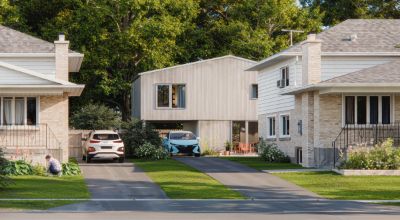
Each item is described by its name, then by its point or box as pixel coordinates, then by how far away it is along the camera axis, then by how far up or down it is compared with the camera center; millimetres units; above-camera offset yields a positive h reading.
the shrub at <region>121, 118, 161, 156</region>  48312 -623
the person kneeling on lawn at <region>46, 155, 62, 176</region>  35094 -1619
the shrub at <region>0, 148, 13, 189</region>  29375 -1671
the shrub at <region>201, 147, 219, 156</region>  55750 -1692
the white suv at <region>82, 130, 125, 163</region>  43594 -1142
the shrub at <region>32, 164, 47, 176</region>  36094 -1848
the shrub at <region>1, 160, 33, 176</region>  35375 -1729
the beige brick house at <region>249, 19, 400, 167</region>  38031 +1458
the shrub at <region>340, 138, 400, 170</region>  35188 -1291
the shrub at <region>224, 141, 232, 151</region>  56781 -1282
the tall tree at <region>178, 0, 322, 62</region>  63594 +6875
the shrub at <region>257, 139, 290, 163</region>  44469 -1465
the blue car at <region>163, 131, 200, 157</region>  51781 -1173
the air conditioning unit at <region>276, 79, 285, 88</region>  45781 +2086
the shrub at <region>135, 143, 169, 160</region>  46781 -1430
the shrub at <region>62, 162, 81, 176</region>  36188 -1801
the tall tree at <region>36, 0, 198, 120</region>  60281 +5840
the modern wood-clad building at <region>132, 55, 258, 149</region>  57159 +1696
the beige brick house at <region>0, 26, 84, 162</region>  38375 +1224
